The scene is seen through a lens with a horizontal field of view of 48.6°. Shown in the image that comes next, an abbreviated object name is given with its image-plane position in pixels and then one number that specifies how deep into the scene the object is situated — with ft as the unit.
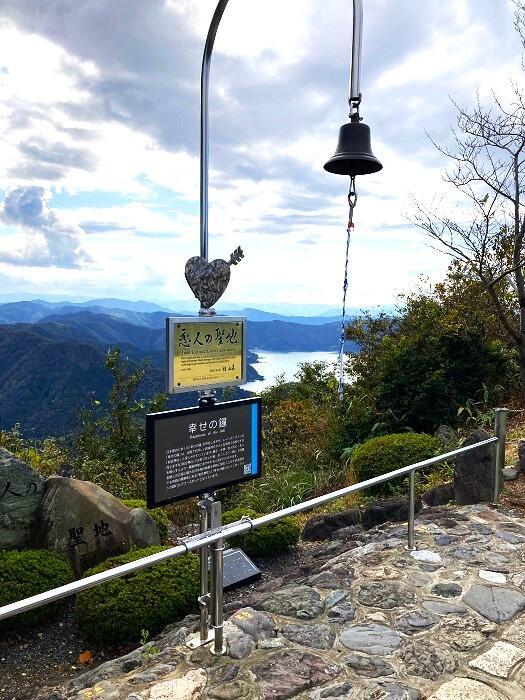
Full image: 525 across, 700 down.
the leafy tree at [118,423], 40.06
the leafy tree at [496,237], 34.12
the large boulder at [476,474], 19.92
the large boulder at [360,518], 20.90
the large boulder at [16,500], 18.75
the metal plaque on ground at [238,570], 18.61
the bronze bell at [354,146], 14.66
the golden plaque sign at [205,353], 10.60
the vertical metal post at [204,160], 11.94
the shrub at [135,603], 15.37
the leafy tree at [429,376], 34.14
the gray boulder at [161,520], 22.54
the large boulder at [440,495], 21.74
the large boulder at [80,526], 18.88
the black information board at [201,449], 10.29
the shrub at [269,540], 21.49
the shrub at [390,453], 25.53
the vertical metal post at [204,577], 11.00
